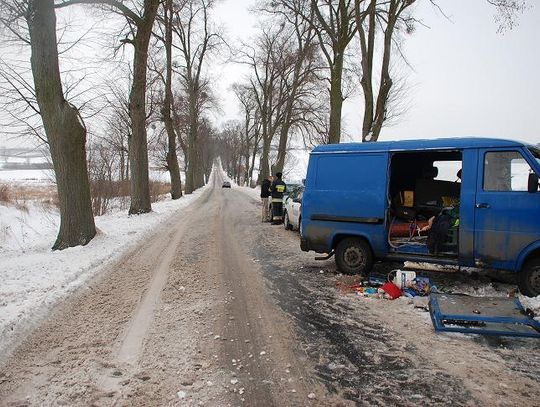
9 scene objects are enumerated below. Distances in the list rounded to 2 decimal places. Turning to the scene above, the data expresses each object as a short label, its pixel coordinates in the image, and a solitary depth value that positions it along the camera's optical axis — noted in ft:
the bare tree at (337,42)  52.16
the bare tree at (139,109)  48.14
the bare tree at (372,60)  49.42
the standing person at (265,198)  51.01
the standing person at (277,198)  48.91
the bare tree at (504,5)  40.98
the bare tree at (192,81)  87.92
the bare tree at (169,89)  70.71
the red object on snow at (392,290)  19.21
